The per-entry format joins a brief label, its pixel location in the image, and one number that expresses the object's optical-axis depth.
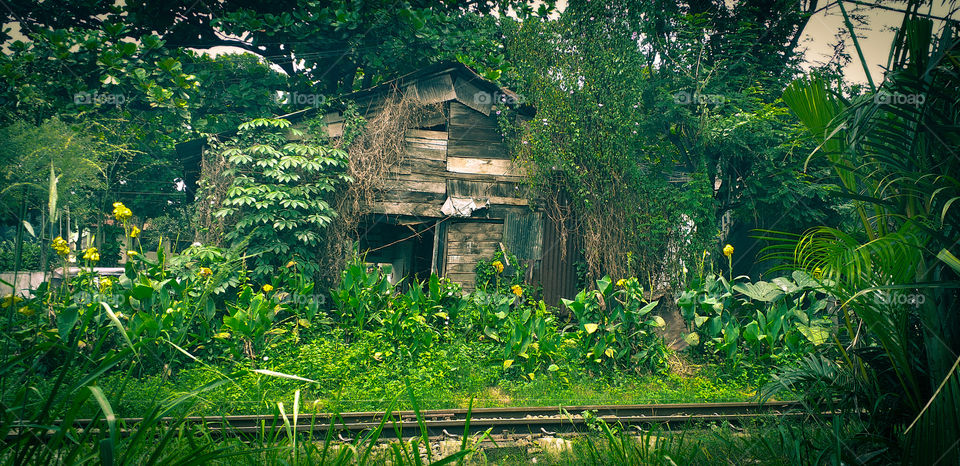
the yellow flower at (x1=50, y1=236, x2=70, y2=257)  5.75
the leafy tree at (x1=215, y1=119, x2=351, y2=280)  8.41
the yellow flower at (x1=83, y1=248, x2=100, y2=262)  6.27
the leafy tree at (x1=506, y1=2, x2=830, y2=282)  9.11
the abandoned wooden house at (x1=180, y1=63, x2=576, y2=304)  9.52
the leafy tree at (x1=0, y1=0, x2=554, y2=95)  10.06
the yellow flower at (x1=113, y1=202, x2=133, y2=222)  6.28
